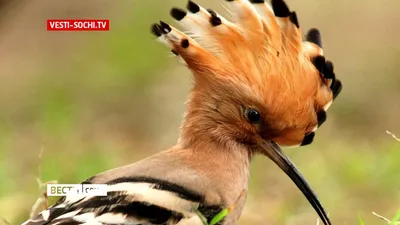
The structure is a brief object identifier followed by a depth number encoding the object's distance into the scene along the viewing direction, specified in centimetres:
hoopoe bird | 478
